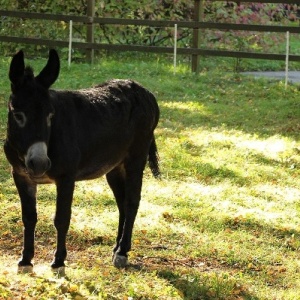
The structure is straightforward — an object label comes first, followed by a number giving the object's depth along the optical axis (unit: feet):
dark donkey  23.60
